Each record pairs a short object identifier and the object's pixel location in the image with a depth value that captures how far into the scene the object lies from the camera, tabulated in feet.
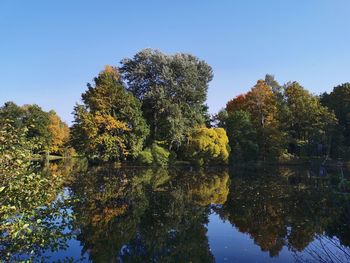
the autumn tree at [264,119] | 161.38
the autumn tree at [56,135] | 262.43
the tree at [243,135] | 158.81
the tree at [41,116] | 233.35
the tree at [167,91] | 141.79
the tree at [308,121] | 165.58
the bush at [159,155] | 142.41
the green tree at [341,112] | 169.37
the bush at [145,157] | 138.82
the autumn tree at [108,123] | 130.00
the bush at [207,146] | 140.77
